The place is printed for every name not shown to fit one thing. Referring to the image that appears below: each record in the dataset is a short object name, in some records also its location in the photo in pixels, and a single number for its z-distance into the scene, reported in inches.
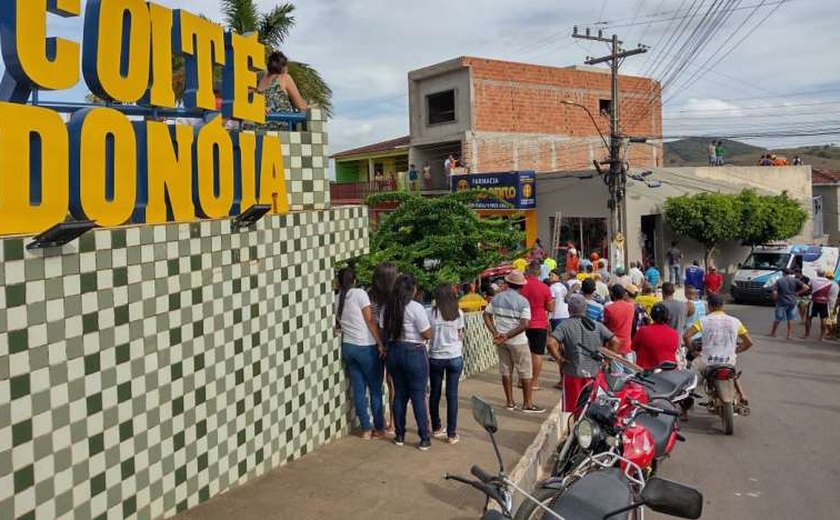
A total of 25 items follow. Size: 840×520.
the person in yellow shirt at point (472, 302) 471.8
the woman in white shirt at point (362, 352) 275.6
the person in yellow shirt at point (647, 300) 458.3
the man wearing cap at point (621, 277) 506.4
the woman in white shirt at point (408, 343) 265.0
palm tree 722.8
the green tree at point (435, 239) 486.0
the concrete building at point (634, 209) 1107.9
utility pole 951.0
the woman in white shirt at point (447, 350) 278.5
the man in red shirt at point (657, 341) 331.6
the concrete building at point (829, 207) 1745.8
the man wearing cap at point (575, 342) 302.7
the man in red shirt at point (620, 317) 351.6
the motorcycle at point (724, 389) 335.9
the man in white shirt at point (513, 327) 329.4
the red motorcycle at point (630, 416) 209.3
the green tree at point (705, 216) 1066.1
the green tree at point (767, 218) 1112.2
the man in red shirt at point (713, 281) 888.3
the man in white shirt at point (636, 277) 624.3
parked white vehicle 965.2
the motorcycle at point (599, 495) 131.7
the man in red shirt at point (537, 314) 371.9
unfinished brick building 1363.2
